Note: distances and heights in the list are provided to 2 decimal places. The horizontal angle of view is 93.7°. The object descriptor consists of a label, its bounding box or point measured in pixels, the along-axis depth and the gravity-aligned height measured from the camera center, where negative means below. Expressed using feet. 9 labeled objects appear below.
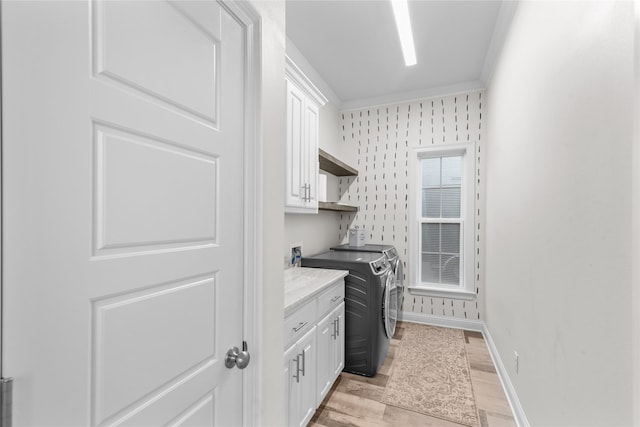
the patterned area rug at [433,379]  6.75 -4.37
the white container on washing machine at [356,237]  11.71 -0.94
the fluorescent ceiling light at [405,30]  7.09 +4.89
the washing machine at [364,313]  7.93 -2.69
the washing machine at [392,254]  10.30 -1.49
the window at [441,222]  11.51 -0.32
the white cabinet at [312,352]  5.17 -2.83
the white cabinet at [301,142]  6.80 +1.75
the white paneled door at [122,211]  1.80 +0.00
